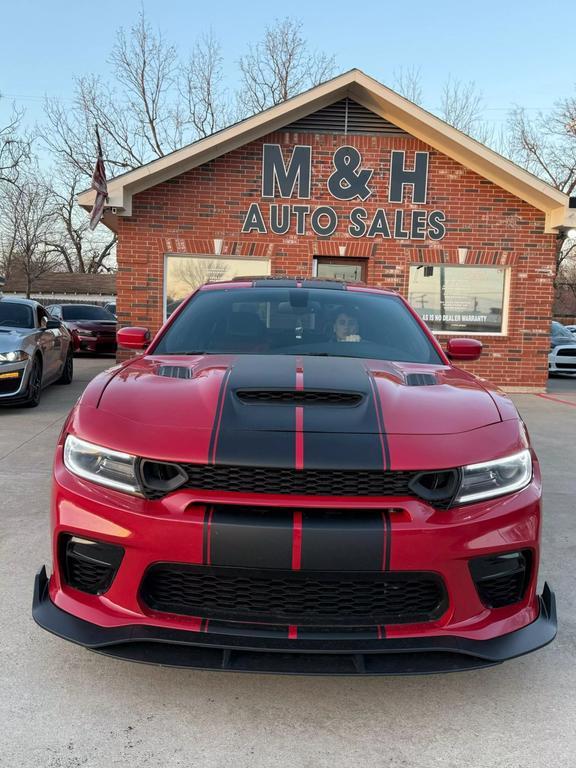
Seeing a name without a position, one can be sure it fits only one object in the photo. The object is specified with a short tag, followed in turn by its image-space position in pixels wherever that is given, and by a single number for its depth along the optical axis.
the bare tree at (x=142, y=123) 28.05
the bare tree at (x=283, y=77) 27.97
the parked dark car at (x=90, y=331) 15.91
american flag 9.52
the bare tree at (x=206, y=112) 27.91
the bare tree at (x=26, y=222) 27.00
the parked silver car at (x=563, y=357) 15.12
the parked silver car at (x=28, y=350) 7.49
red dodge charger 1.87
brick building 10.33
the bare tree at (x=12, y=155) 22.42
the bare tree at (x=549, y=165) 33.50
